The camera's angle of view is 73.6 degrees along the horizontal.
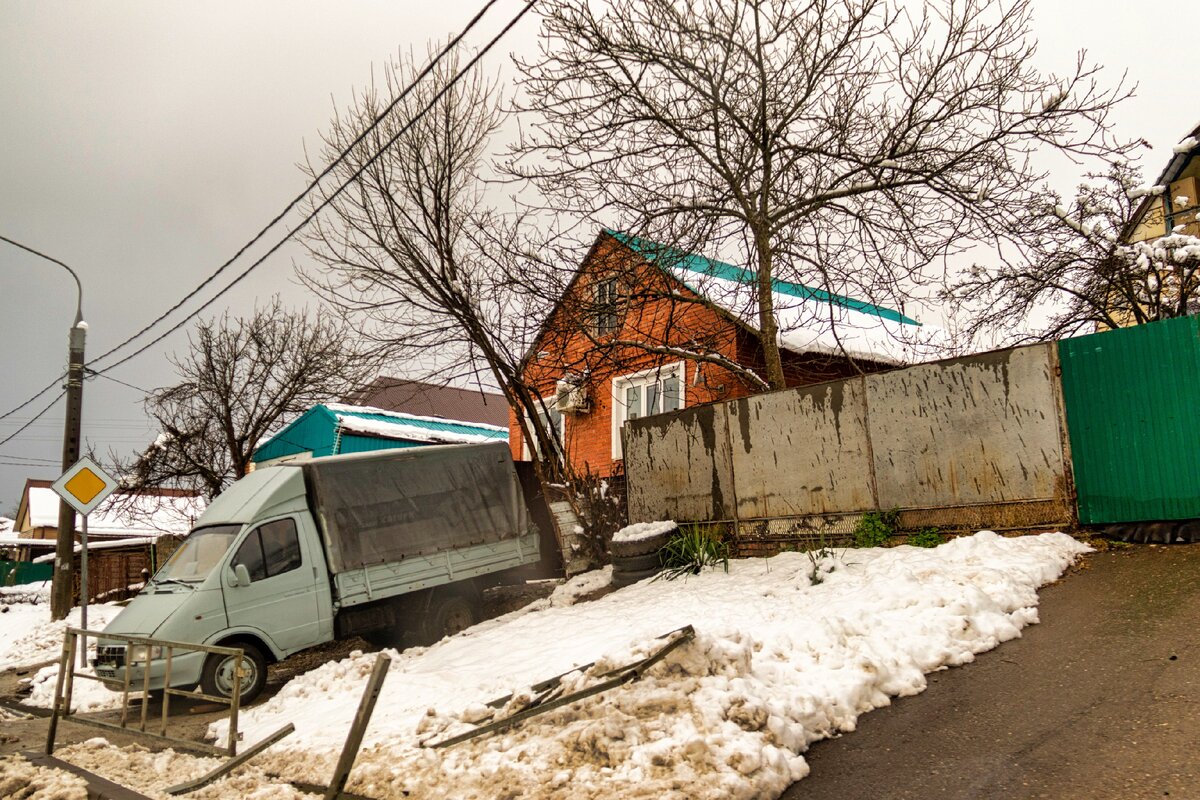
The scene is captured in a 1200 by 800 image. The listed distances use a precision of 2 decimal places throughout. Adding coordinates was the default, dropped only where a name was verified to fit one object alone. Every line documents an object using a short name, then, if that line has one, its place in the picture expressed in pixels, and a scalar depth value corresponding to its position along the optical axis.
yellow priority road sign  12.69
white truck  9.30
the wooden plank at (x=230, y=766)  5.45
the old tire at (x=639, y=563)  10.66
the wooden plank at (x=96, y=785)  5.44
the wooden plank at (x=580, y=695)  5.00
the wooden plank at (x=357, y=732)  4.44
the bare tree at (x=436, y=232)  15.06
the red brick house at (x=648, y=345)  11.84
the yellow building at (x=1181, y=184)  20.94
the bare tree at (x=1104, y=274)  13.98
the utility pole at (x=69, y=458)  16.03
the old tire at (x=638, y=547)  10.66
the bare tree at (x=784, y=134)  10.54
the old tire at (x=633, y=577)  10.61
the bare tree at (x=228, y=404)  24.53
